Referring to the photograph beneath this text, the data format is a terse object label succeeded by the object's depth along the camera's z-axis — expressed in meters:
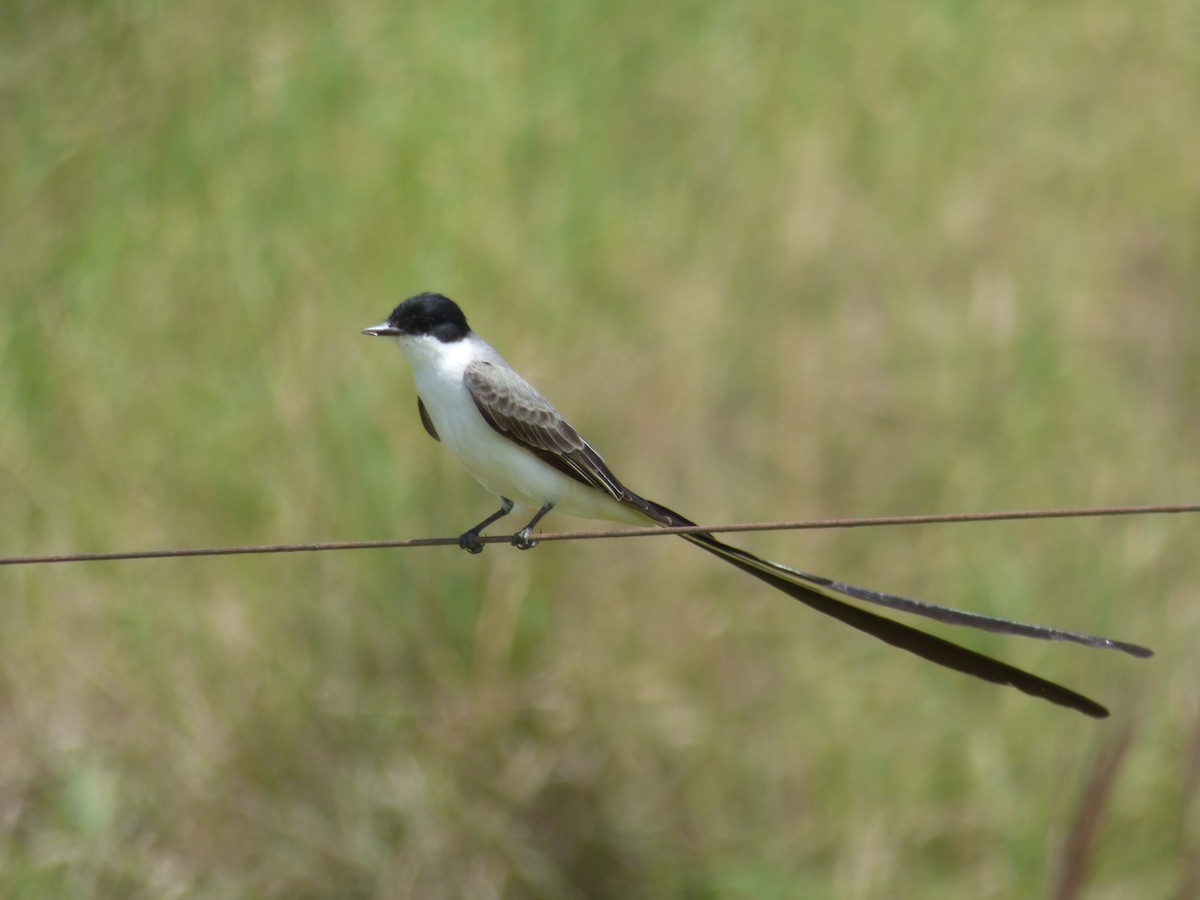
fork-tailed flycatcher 7.15
